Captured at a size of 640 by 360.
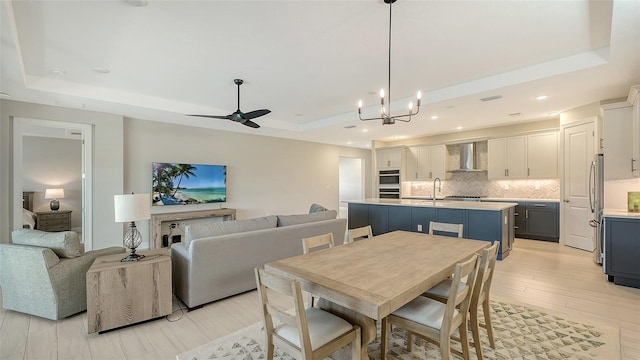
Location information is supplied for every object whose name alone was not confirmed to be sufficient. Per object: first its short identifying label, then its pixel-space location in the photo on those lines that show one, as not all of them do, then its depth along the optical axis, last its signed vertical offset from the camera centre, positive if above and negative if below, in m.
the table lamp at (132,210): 2.59 -0.29
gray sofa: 2.83 -0.81
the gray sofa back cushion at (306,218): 3.69 -0.53
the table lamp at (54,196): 6.57 -0.38
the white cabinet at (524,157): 5.98 +0.53
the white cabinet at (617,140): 3.88 +0.56
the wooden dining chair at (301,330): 1.43 -0.86
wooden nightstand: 6.36 -0.95
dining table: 1.45 -0.58
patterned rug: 2.10 -1.29
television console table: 5.35 -0.75
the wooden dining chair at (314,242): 2.38 -0.54
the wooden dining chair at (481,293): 1.90 -0.86
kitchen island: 4.54 -0.68
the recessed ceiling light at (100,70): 3.46 +1.37
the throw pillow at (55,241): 2.69 -0.59
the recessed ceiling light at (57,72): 3.52 +1.36
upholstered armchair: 2.58 -0.88
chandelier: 3.04 +0.66
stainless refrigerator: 4.10 -0.26
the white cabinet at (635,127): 3.46 +0.68
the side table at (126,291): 2.38 -0.99
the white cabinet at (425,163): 7.62 +0.48
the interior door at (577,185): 4.81 -0.10
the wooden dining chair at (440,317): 1.62 -0.86
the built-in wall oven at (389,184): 8.28 -0.12
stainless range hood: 7.12 +0.56
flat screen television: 5.57 -0.09
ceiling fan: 3.83 +0.88
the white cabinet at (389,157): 8.22 +0.67
